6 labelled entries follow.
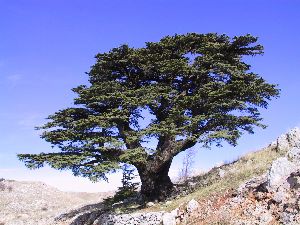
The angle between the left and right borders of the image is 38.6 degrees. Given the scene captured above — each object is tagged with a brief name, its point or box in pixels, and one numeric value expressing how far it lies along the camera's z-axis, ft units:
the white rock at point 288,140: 85.25
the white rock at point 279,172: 65.57
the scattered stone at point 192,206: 74.49
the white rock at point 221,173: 88.79
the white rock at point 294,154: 72.28
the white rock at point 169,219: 74.74
